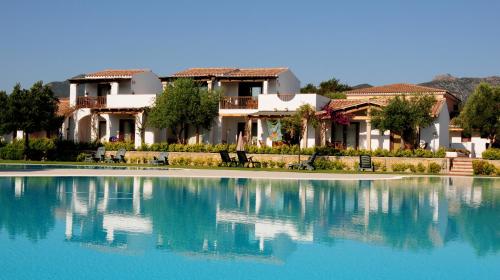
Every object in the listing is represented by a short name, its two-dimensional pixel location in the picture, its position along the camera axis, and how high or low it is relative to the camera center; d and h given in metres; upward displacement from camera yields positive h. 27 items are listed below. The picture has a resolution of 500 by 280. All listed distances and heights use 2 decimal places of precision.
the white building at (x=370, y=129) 35.84 +1.47
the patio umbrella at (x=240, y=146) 35.53 +0.36
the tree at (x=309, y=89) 69.56 +7.46
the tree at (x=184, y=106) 37.56 +2.77
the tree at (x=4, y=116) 37.88 +2.12
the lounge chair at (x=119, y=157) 36.69 -0.34
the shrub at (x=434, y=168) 32.31 -0.75
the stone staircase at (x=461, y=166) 32.38 -0.65
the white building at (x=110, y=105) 40.84 +3.07
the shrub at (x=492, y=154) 31.95 +0.00
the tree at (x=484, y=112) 44.22 +2.99
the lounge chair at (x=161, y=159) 35.59 -0.46
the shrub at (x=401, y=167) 32.88 -0.73
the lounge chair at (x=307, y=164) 32.41 -0.61
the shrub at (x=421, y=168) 32.62 -0.77
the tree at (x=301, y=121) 35.31 +1.81
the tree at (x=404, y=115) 34.16 +2.15
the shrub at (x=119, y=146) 38.44 +0.33
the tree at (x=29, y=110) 37.94 +2.50
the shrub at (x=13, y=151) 37.84 -0.03
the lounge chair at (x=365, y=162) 32.38 -0.47
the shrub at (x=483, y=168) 31.94 -0.72
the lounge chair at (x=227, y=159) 33.97 -0.39
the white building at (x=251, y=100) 38.16 +3.27
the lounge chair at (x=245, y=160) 33.59 -0.43
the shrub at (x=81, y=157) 38.34 -0.37
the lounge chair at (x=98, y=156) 36.91 -0.29
